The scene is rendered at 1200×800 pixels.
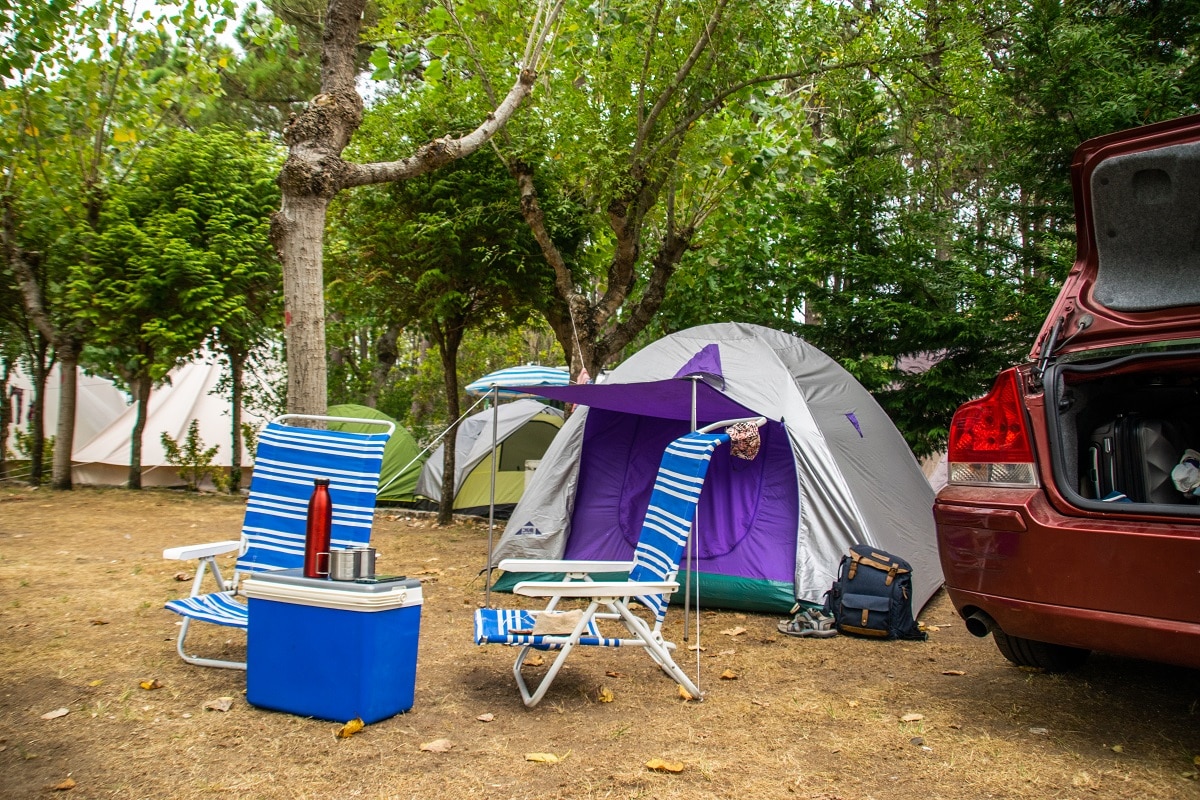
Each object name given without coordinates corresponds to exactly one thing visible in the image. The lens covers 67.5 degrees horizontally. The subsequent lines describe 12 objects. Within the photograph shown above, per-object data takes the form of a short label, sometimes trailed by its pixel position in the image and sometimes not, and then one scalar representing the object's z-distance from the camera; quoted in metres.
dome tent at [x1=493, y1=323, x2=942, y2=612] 5.84
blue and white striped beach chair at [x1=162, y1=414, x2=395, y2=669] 4.23
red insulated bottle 3.61
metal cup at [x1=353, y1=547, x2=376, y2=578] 3.55
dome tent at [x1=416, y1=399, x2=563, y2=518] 11.35
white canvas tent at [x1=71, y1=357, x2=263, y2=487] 14.33
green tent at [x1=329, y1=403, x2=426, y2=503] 12.70
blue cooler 3.39
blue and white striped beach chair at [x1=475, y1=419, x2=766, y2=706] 3.79
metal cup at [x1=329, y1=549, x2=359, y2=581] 3.53
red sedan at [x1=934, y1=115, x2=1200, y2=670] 2.75
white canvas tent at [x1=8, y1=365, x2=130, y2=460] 18.66
